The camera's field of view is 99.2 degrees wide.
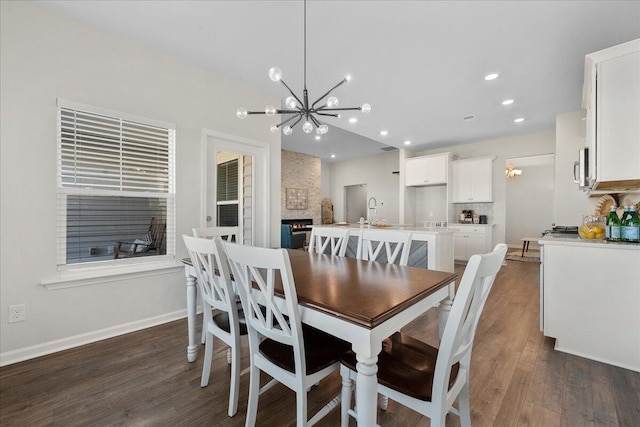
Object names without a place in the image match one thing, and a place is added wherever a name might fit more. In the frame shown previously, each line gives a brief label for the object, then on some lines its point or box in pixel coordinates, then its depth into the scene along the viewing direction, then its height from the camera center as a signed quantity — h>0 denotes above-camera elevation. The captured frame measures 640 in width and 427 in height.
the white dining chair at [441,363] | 0.97 -0.66
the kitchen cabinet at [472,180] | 5.64 +0.72
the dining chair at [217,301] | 1.42 -0.53
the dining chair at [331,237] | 2.39 -0.23
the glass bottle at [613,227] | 2.04 -0.10
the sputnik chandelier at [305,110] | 1.98 +0.79
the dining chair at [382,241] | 1.95 -0.21
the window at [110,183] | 2.27 +0.25
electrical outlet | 2.01 -0.78
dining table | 0.96 -0.36
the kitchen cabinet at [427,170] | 6.01 +0.99
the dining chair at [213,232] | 2.32 -0.20
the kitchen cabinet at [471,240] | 5.60 -0.56
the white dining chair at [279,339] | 1.10 -0.62
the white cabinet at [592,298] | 1.92 -0.63
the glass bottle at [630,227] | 1.95 -0.09
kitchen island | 3.16 -0.43
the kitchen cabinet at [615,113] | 1.82 +0.71
